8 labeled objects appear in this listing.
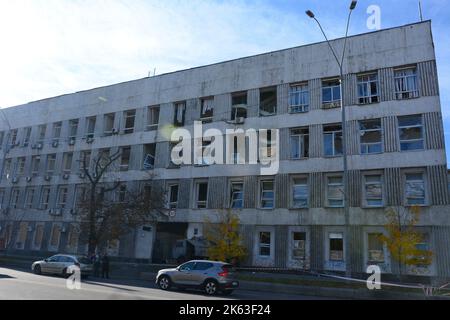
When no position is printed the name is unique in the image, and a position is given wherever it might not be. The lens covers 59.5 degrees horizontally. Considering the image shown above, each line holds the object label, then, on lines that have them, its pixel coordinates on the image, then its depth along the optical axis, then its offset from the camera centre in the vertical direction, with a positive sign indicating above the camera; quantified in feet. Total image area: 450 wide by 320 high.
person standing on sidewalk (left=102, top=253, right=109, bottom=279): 78.94 -2.80
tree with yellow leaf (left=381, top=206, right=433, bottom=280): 70.38 +4.59
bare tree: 94.81 +9.43
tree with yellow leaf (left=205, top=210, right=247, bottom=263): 87.30 +3.92
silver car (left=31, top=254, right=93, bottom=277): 75.72 -2.83
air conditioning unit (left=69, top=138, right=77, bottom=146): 130.52 +35.14
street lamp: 61.57 +11.48
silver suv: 55.77 -3.08
